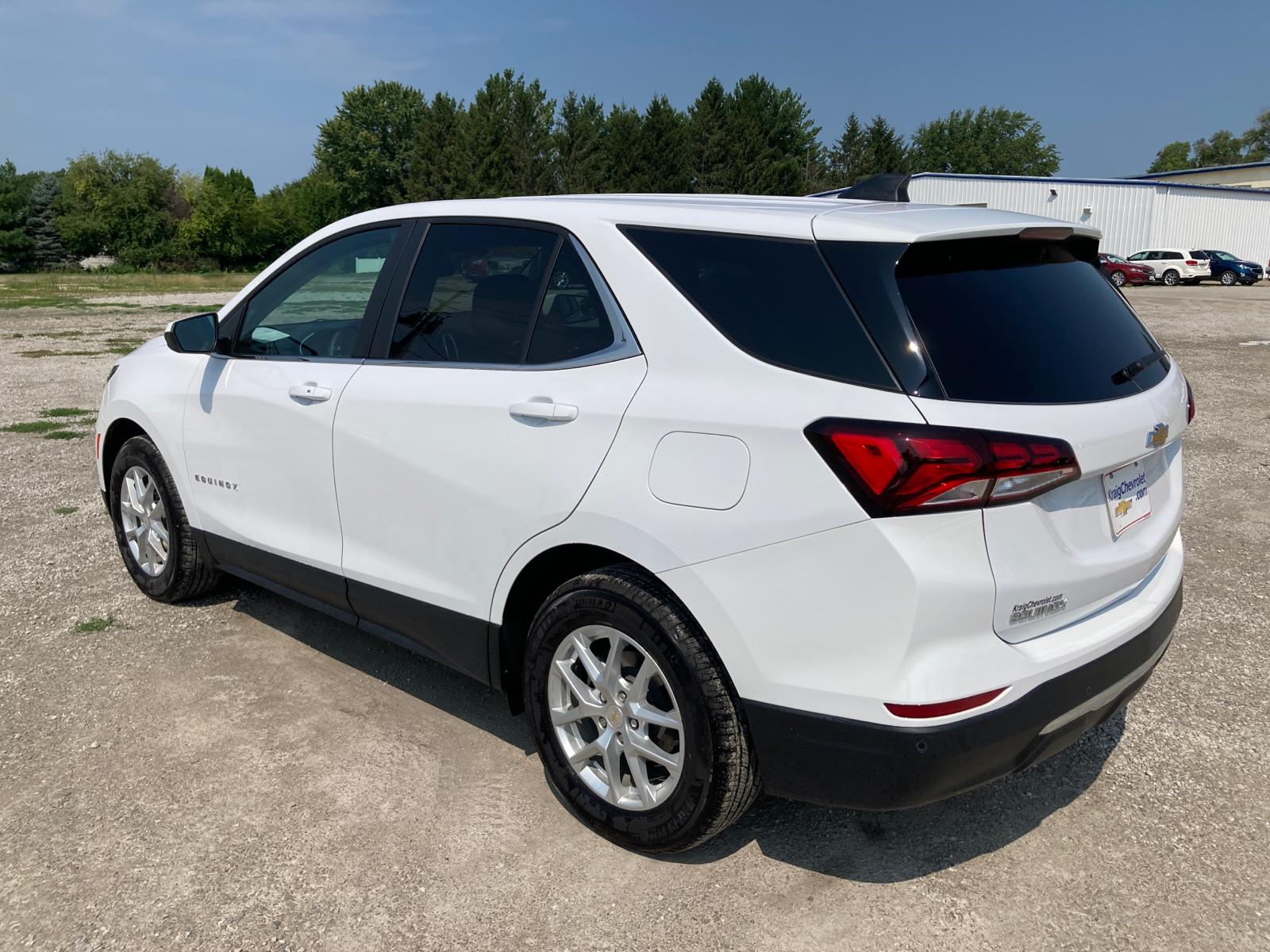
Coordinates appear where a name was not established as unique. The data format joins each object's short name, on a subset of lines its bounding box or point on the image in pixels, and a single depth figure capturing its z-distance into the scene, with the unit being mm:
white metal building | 47062
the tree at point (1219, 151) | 114812
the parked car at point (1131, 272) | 40969
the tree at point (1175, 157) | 127125
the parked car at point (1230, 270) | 40812
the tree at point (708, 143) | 82750
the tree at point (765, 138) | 82125
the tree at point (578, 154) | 83062
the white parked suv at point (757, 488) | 2172
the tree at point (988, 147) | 105500
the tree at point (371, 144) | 96438
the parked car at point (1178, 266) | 40438
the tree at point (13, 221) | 87875
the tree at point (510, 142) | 84000
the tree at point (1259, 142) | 109344
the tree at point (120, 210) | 90938
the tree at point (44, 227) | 91750
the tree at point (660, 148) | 81500
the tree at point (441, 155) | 84750
